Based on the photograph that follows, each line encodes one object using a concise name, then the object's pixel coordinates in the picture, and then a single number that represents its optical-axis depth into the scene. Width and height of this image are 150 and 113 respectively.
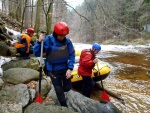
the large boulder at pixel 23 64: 6.83
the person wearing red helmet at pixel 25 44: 7.76
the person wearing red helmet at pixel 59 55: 3.93
